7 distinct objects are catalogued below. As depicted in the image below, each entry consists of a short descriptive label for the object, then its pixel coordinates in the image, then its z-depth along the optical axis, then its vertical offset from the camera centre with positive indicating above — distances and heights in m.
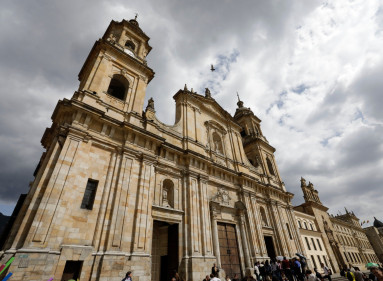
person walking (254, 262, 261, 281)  12.06 -0.02
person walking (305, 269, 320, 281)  8.59 -0.26
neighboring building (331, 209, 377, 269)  40.54 +5.25
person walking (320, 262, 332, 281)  13.43 -0.16
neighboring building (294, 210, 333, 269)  27.81 +3.66
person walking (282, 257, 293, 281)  11.66 +0.08
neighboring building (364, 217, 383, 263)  61.91 +7.57
